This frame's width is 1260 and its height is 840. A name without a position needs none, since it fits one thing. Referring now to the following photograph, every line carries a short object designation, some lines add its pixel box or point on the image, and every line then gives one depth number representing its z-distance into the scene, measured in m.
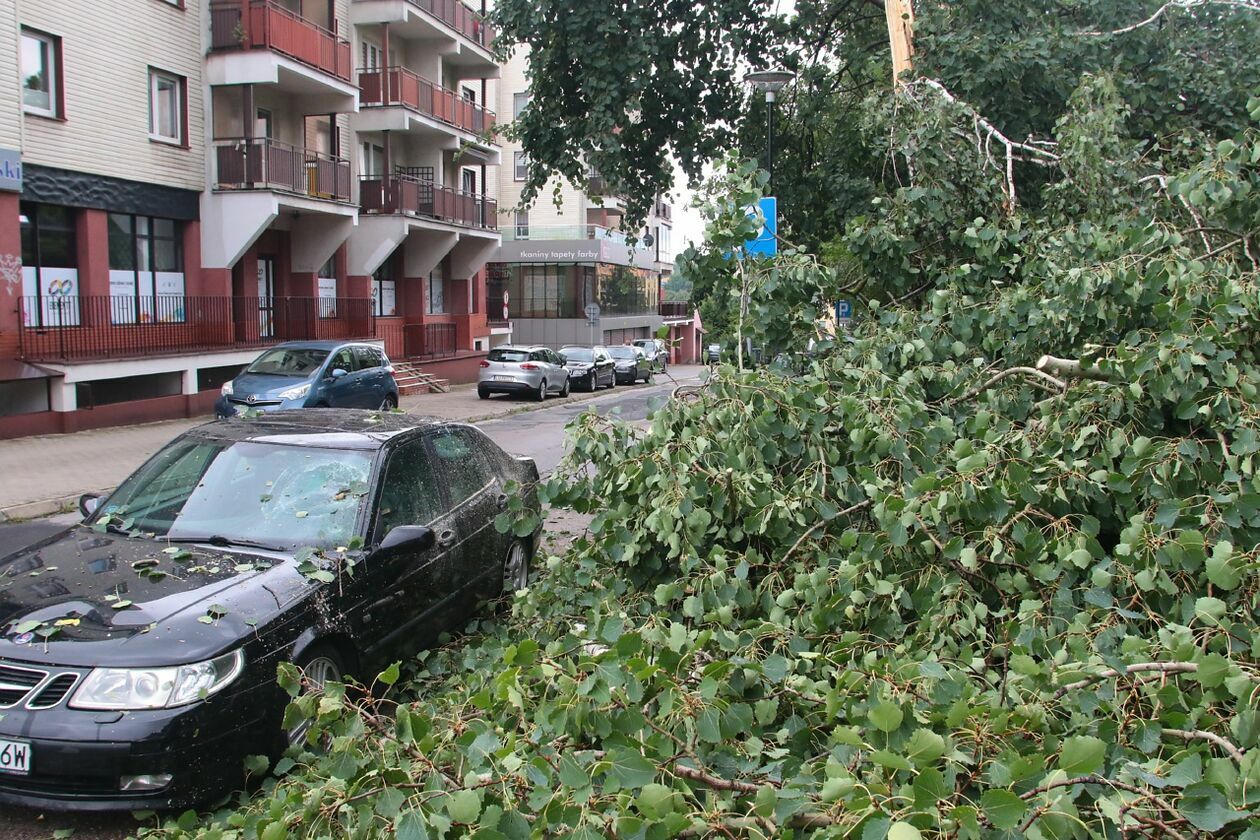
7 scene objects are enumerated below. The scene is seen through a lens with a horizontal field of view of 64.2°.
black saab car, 3.88
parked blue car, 16.86
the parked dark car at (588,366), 33.50
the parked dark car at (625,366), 38.84
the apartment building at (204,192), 17.70
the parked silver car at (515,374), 27.77
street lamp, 13.02
